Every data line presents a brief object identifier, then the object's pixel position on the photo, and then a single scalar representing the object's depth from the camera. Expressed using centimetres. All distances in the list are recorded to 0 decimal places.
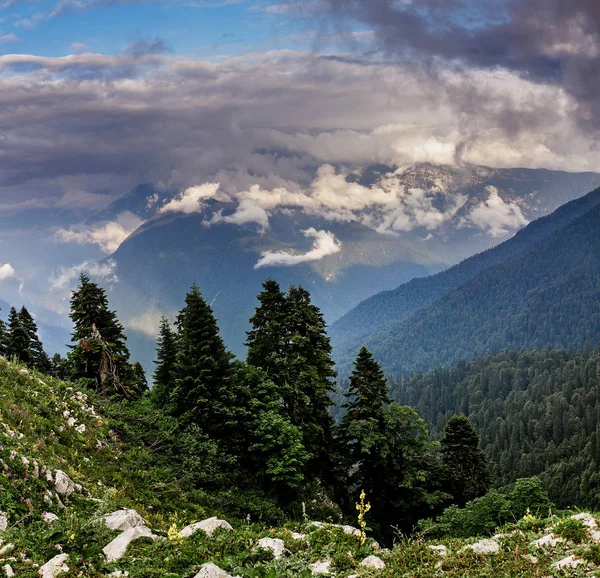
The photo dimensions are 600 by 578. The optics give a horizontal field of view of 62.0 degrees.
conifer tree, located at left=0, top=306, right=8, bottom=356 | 5432
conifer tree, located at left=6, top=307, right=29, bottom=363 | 5509
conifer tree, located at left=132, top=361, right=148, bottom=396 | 3919
